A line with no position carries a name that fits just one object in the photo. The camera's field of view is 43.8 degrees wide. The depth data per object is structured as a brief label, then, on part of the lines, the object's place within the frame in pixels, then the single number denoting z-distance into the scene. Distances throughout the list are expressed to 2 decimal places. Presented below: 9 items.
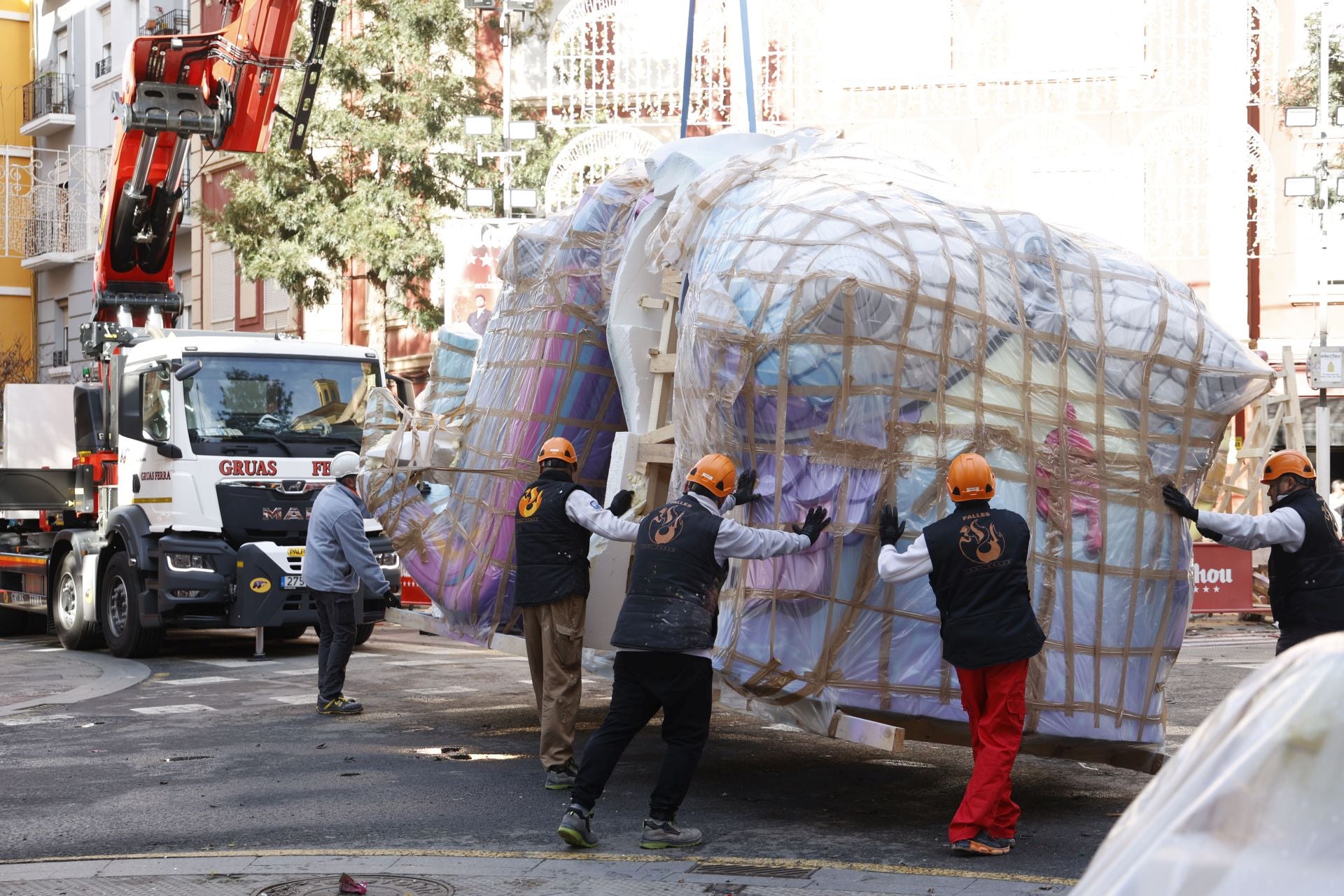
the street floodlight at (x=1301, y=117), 19.58
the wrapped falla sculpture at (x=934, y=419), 6.96
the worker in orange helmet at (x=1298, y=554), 7.76
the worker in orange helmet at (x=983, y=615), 6.61
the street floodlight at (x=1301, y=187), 20.14
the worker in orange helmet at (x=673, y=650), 6.80
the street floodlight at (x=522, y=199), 21.12
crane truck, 14.18
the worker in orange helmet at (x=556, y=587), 8.12
